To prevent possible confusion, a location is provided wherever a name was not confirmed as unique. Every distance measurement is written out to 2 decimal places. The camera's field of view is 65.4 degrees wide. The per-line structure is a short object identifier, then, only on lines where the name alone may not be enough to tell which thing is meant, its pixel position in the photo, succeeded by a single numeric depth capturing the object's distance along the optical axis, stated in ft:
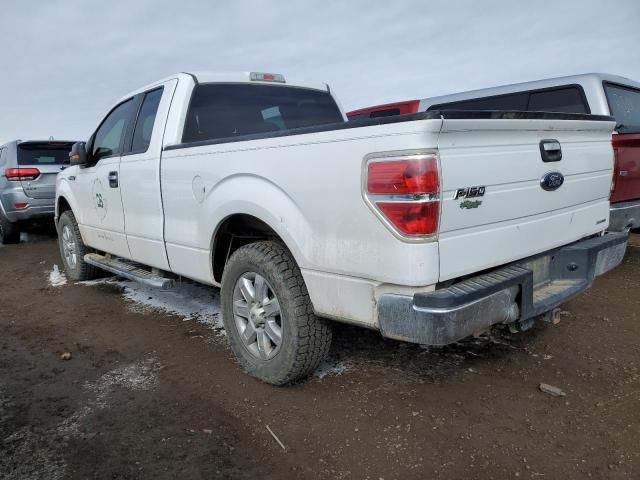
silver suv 27.55
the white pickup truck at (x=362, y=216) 7.04
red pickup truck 15.37
